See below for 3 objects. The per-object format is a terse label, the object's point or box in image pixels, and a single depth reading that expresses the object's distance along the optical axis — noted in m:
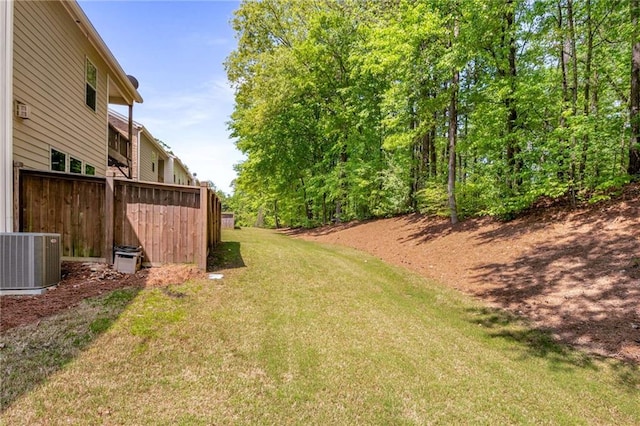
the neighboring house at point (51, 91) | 5.30
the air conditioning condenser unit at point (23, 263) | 4.34
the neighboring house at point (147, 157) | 15.01
